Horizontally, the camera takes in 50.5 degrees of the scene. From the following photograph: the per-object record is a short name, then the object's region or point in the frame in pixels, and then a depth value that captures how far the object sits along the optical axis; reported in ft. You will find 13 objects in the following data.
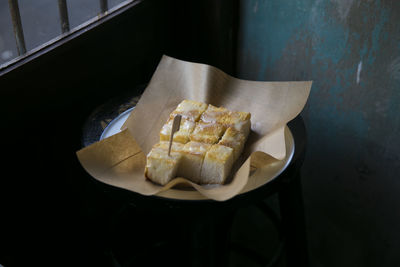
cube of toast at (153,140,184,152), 4.02
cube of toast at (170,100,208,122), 4.40
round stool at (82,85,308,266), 3.64
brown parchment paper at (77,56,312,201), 3.77
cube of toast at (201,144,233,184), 3.80
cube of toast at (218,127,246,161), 4.07
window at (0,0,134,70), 4.38
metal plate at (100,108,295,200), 3.58
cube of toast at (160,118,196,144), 4.20
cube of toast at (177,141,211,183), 3.89
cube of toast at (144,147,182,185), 3.76
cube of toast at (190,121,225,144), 4.22
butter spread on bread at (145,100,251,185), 3.80
